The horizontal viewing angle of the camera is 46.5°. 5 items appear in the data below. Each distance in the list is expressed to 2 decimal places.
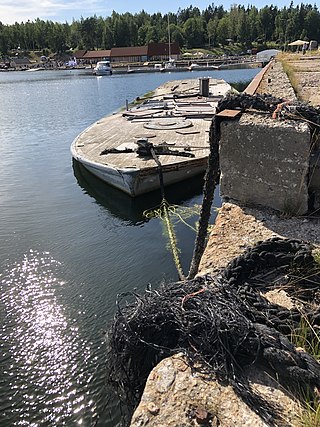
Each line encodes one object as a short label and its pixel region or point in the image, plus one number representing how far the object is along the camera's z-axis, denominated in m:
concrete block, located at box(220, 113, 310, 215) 4.24
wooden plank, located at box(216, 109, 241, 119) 4.63
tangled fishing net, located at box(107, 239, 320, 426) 2.32
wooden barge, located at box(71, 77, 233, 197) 11.52
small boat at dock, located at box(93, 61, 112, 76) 88.50
